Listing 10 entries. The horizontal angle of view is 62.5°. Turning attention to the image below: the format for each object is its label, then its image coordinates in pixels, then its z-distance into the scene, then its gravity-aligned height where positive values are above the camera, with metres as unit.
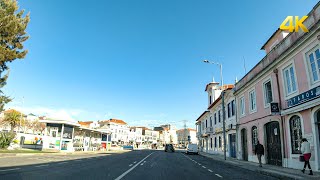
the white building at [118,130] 120.49 +3.85
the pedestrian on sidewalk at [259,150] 18.85 -0.66
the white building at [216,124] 31.67 +2.52
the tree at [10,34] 22.55 +8.97
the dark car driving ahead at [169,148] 63.34 -2.18
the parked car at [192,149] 47.47 -1.72
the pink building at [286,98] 13.94 +2.88
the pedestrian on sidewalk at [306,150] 13.05 -0.41
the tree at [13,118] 54.38 +3.53
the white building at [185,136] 171.45 +2.83
